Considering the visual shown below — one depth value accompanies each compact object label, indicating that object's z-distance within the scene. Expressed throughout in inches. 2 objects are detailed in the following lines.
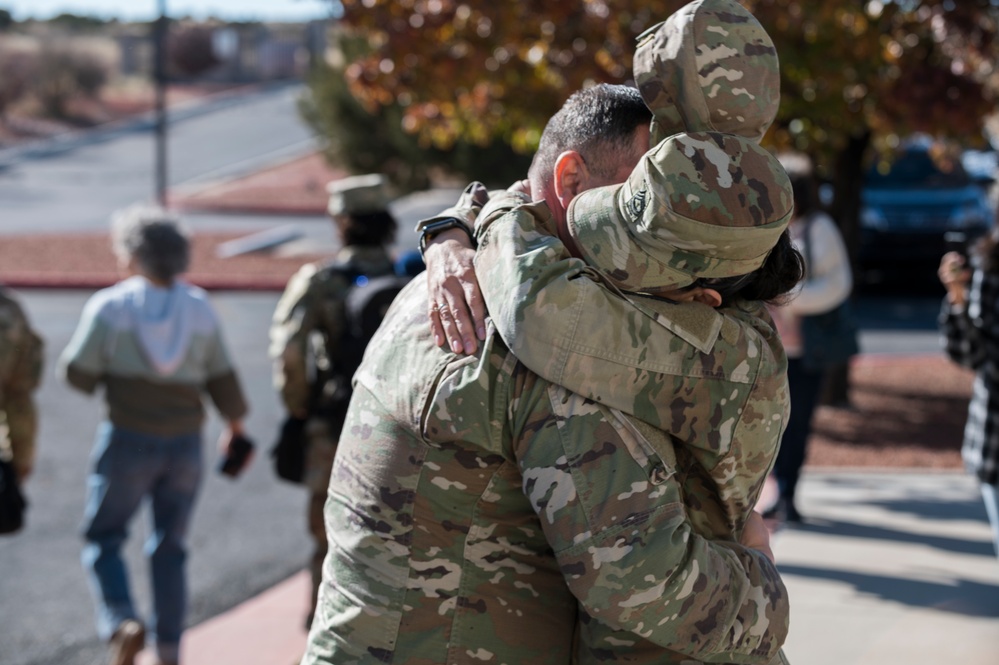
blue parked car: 591.2
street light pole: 764.6
